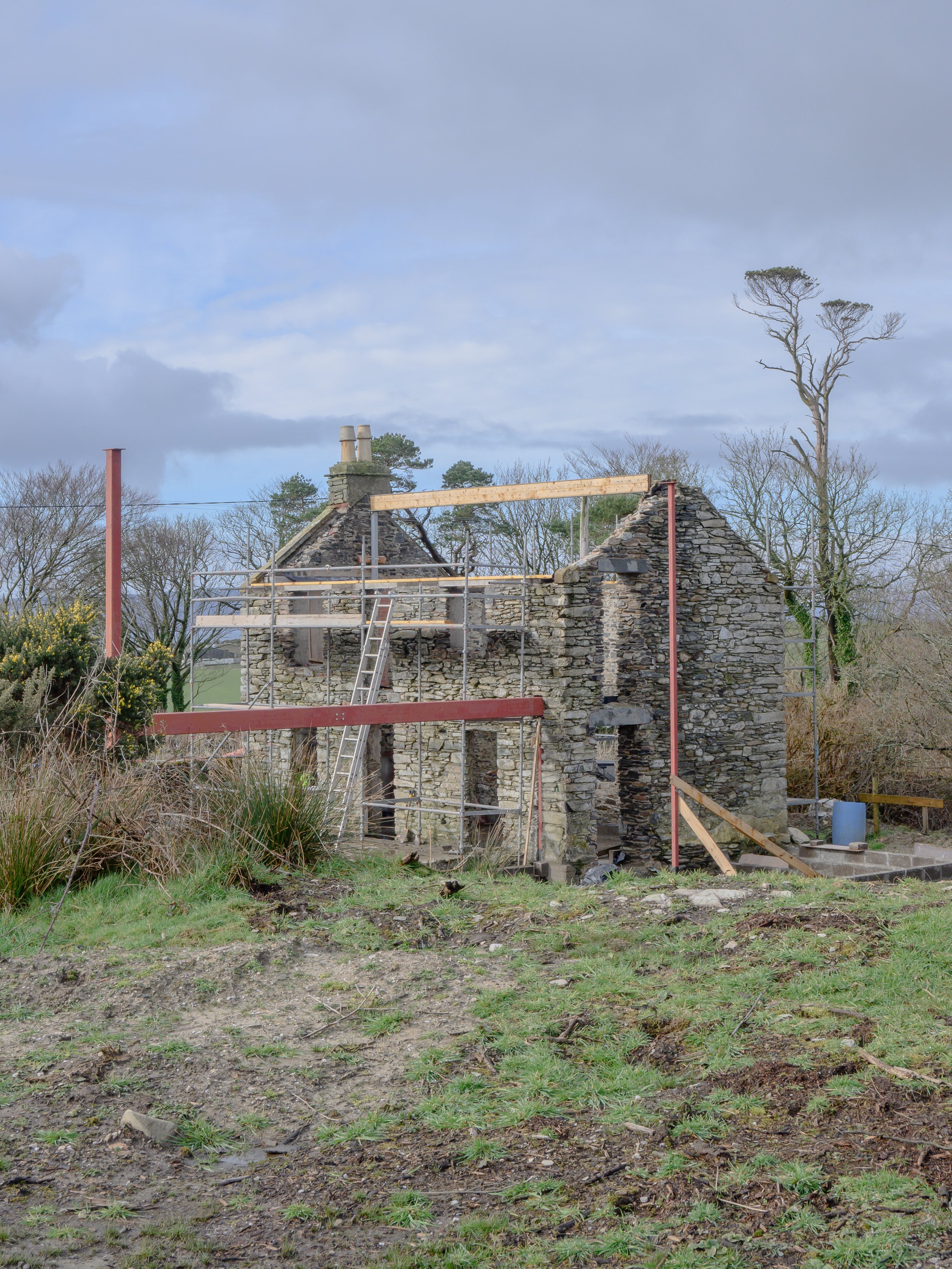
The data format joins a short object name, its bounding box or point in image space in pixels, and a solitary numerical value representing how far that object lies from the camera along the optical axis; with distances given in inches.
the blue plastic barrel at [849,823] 789.9
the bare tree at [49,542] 1148.5
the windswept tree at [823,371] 1101.1
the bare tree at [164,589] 1266.0
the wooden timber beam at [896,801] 842.8
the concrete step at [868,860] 683.4
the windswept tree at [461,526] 1293.1
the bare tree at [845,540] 1077.1
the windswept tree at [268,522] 1464.1
